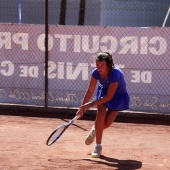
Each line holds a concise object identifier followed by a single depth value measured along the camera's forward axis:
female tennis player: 11.50
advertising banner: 17.80
